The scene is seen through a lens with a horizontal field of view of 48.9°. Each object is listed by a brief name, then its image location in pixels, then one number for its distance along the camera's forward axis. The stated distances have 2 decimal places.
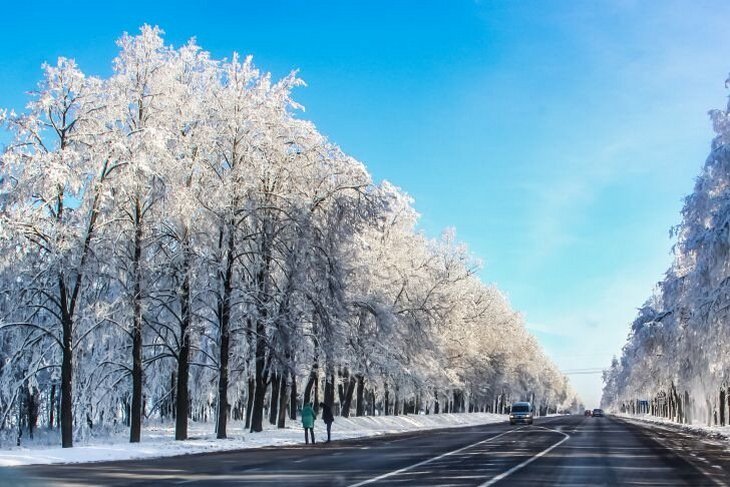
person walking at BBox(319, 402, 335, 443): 35.25
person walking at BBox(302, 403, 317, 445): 33.19
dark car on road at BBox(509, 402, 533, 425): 67.46
